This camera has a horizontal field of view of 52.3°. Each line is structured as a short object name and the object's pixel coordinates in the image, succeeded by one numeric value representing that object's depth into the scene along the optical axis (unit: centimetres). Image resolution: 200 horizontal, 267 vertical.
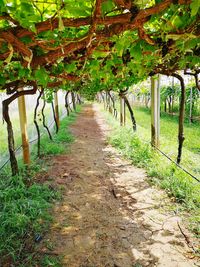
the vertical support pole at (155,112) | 450
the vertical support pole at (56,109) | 796
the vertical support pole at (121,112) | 847
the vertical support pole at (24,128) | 399
